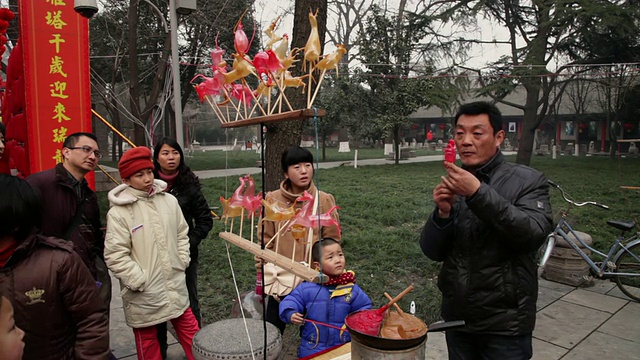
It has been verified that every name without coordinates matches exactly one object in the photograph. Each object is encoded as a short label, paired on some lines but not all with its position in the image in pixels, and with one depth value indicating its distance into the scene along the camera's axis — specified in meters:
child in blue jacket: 2.35
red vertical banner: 4.37
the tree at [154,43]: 9.62
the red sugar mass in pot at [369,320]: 1.61
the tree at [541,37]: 12.65
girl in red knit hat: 2.54
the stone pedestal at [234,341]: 2.05
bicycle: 4.53
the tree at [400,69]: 16.25
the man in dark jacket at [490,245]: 1.78
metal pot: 1.42
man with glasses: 2.63
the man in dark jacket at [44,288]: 1.62
